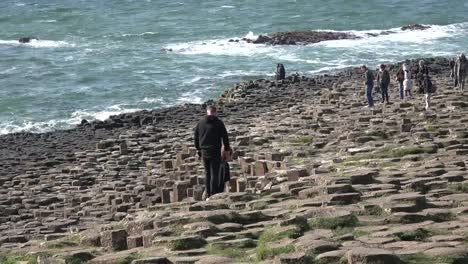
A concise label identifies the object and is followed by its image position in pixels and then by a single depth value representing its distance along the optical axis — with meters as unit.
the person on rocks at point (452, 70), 39.52
